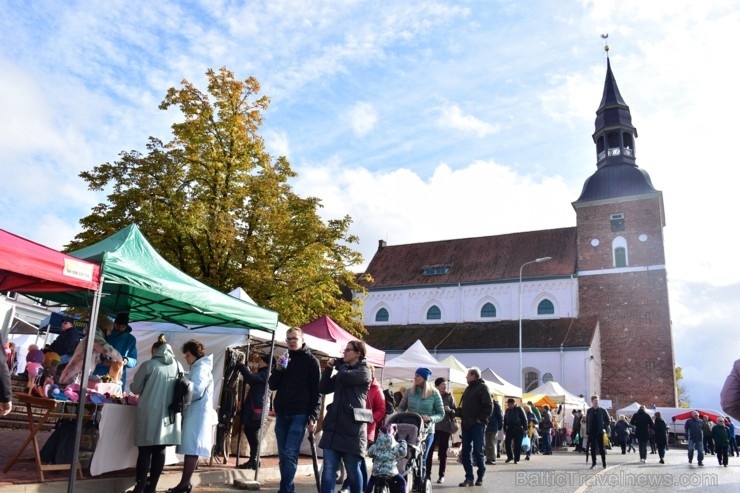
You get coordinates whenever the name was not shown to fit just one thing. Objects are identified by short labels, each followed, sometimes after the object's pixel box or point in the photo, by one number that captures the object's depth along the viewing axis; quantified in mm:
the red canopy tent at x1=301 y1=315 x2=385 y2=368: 14125
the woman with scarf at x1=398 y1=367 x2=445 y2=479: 8328
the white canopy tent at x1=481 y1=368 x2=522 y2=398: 22944
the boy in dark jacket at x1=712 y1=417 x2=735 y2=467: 17781
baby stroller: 7129
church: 38906
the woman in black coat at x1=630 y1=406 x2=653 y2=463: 17609
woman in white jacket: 7055
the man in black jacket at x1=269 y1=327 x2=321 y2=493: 6613
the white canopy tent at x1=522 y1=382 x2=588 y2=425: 28230
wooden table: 6508
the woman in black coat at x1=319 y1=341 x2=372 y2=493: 5891
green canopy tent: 7160
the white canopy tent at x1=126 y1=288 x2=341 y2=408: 11453
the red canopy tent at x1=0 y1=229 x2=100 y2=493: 5879
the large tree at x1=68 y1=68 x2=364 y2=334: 17984
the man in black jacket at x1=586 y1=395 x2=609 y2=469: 13625
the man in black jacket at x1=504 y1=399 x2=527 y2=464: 17188
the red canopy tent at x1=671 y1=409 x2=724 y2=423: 28102
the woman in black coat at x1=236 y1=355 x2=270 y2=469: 9867
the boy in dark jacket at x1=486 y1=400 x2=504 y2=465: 15703
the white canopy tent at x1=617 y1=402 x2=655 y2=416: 35034
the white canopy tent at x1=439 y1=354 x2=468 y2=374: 22031
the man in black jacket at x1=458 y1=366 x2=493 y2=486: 10242
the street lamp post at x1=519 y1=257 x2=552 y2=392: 36316
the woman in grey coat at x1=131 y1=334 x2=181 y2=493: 6684
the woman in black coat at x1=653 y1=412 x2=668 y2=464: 18266
